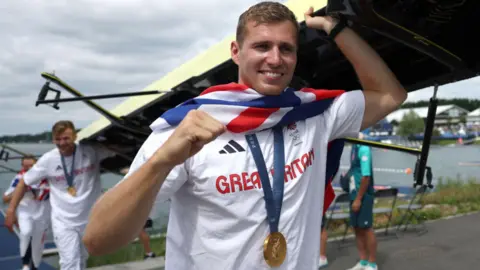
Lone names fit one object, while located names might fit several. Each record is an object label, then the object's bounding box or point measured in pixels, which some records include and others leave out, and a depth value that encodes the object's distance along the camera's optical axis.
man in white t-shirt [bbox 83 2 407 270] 1.70
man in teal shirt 5.88
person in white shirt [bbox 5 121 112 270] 5.23
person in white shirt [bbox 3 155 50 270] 6.62
